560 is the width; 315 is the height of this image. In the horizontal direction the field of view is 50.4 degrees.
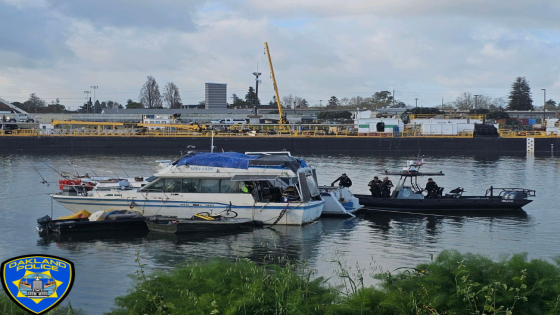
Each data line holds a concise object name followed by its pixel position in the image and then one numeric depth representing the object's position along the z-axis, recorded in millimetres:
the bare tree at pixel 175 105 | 195125
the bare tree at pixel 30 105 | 192525
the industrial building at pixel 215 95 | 156125
